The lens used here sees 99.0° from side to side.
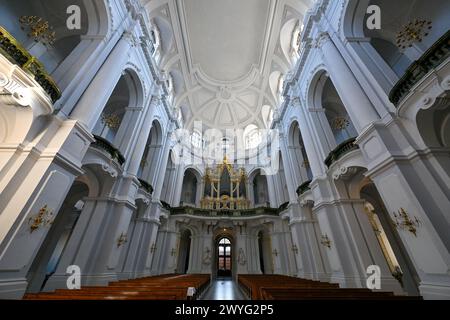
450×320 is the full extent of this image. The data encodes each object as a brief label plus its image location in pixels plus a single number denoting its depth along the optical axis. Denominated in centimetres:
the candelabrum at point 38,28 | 538
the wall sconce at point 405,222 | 431
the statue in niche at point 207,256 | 1571
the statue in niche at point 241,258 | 1568
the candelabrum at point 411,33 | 516
